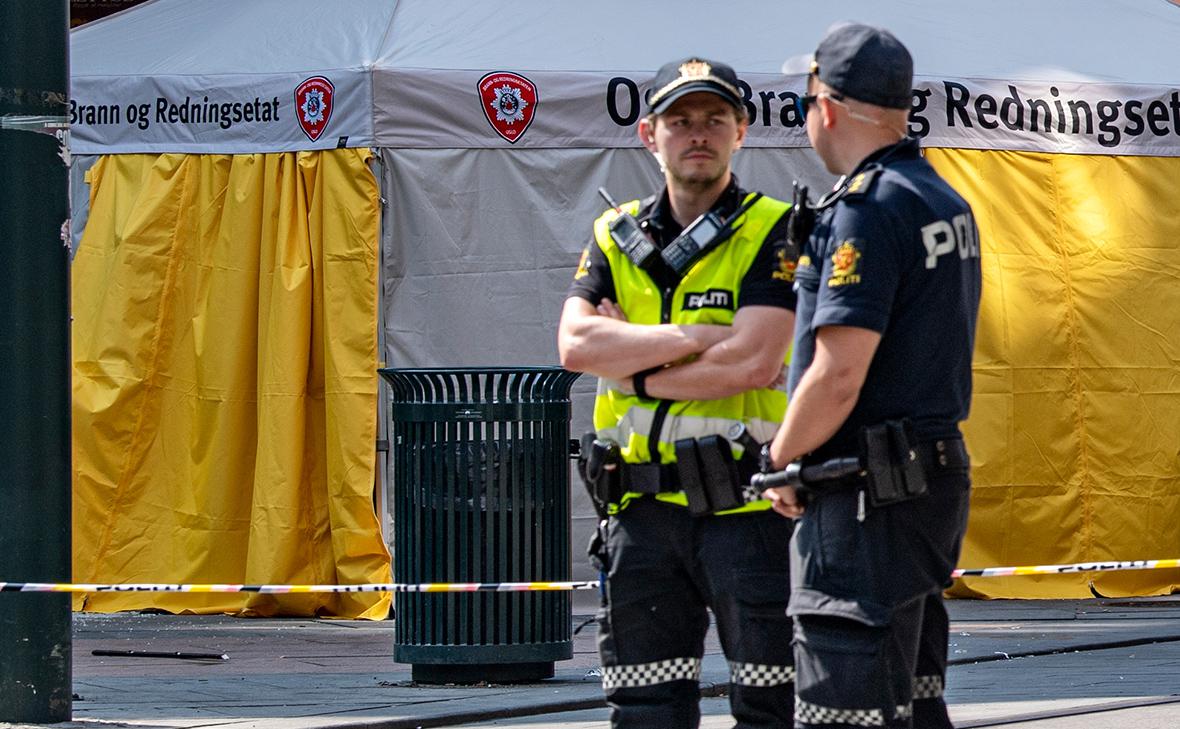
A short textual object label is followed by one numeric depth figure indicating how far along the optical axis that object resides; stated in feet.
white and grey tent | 70.44
